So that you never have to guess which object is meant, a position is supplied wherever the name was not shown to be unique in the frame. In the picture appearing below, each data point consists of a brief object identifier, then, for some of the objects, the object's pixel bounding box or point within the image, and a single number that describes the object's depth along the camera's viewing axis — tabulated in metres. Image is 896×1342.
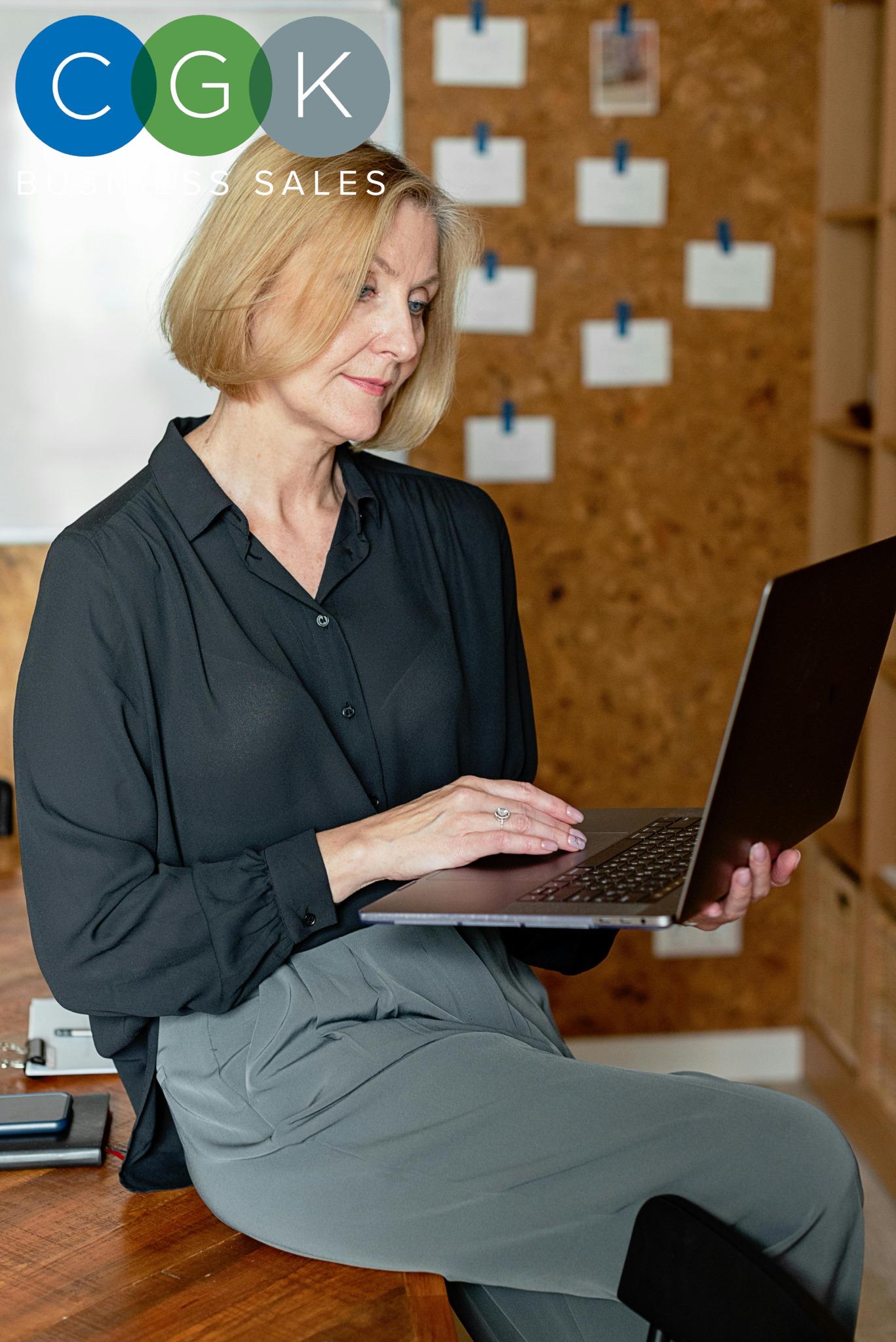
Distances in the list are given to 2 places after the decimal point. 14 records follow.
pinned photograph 2.97
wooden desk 1.26
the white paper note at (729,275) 3.10
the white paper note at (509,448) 3.10
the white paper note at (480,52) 2.92
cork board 3.01
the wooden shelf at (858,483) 2.89
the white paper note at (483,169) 2.97
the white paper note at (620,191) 3.03
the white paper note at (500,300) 3.04
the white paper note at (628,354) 3.10
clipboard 1.78
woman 1.29
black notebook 1.56
